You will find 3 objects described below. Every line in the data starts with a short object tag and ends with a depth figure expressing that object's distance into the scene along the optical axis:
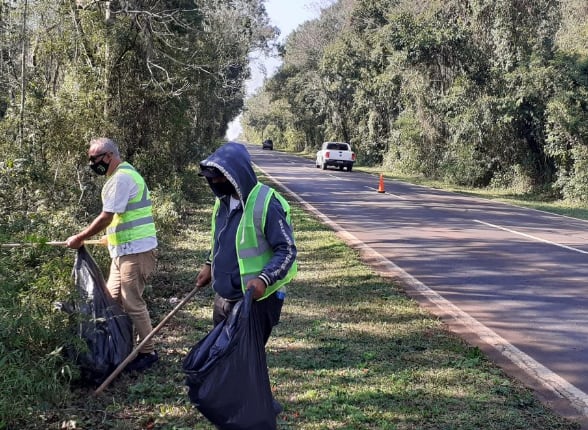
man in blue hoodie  3.52
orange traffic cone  21.08
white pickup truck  34.12
